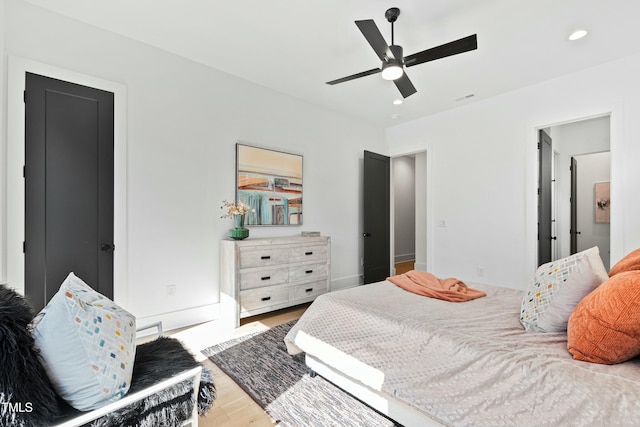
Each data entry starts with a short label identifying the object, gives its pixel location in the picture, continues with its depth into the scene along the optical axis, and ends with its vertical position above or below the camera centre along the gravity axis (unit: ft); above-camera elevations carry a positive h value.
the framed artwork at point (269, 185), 11.81 +1.17
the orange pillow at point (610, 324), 3.72 -1.47
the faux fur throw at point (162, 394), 3.65 -2.40
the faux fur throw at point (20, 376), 2.91 -1.64
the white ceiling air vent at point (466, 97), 13.11 +5.08
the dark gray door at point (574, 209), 15.48 +0.12
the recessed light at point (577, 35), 8.64 +5.16
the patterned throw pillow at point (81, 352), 3.43 -1.65
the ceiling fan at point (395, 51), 6.82 +3.91
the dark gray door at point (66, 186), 7.82 +0.75
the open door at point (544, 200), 12.63 +0.52
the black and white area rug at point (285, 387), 5.68 -3.87
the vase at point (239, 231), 10.85 -0.66
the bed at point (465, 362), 3.53 -2.20
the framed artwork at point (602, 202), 14.62 +0.46
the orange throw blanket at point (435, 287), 7.14 -1.94
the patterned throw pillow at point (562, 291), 4.96 -1.36
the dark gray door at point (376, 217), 15.89 -0.26
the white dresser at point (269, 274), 10.37 -2.29
